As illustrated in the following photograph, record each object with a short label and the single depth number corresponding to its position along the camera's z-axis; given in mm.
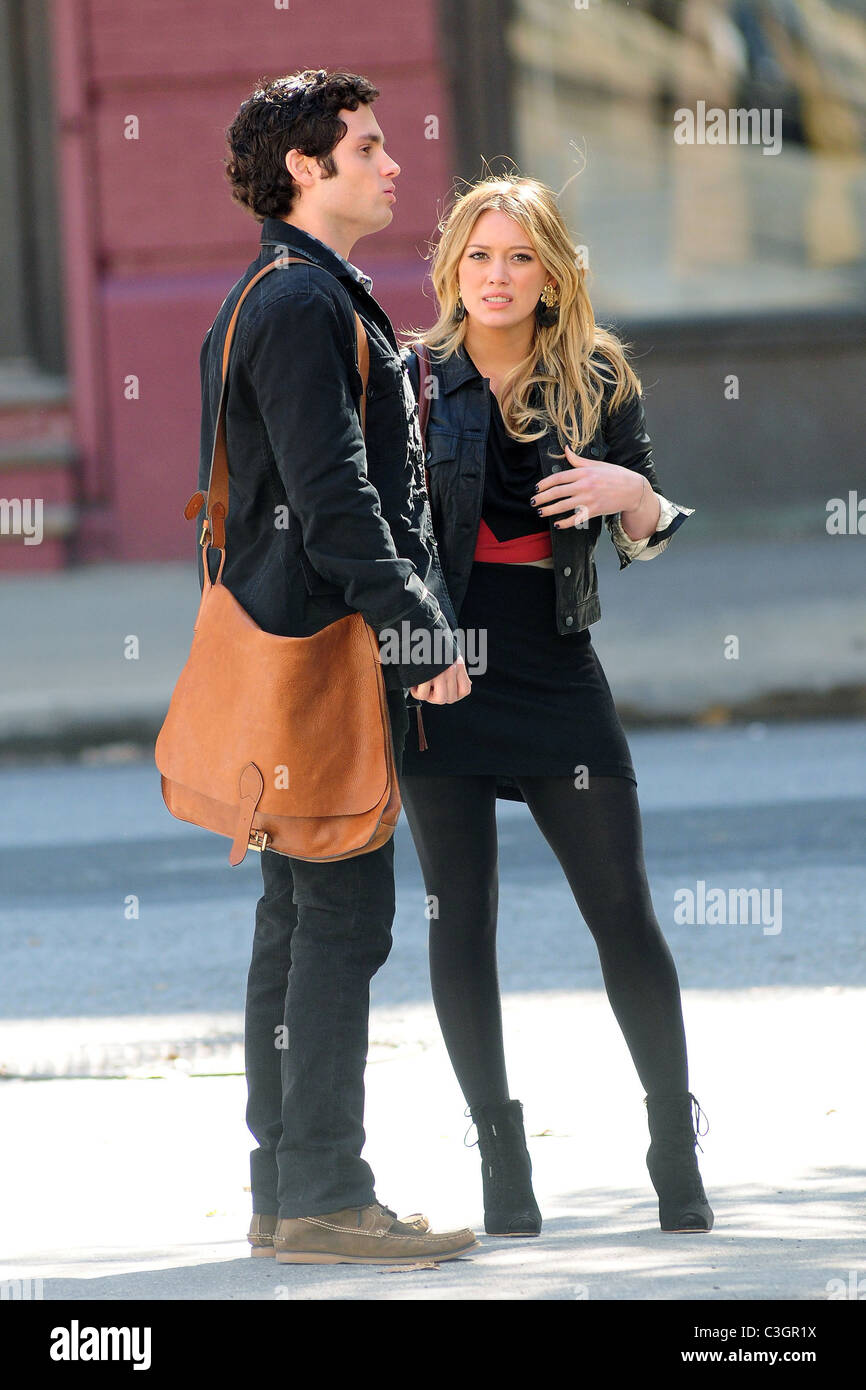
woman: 7238
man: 6566
